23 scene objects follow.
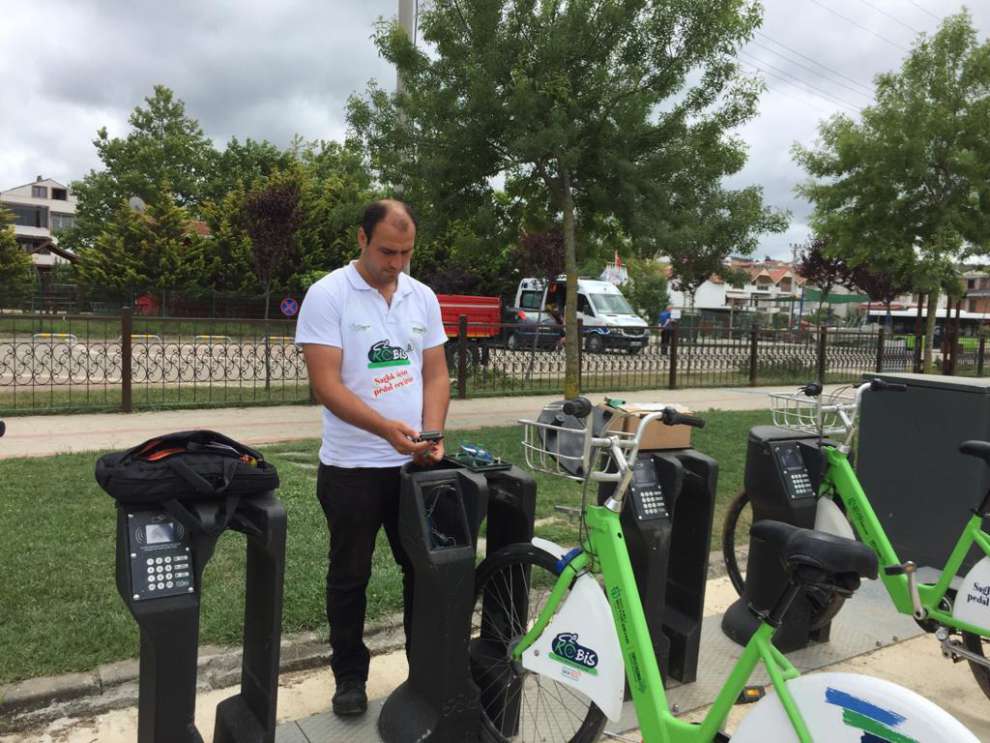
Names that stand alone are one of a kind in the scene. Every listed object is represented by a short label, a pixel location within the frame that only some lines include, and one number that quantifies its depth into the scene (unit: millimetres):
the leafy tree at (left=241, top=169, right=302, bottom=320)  26703
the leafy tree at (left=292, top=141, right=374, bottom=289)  30266
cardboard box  3266
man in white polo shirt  2812
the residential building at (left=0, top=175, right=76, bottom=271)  72000
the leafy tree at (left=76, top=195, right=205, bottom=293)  30094
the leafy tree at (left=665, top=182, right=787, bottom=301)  9789
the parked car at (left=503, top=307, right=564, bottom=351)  14484
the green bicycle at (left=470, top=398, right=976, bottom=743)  1848
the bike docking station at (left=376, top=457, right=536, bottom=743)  2574
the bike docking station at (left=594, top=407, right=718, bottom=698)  3203
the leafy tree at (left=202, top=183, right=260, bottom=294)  30672
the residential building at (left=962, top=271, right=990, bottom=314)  83812
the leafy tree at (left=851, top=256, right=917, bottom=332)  41481
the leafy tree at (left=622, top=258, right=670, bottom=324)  53094
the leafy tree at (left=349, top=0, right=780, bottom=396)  8570
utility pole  8727
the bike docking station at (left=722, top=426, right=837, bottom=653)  3883
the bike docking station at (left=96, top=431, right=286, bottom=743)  2160
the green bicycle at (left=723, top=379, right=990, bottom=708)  3291
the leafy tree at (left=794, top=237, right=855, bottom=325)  44469
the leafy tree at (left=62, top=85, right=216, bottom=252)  43906
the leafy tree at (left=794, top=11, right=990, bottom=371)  14125
